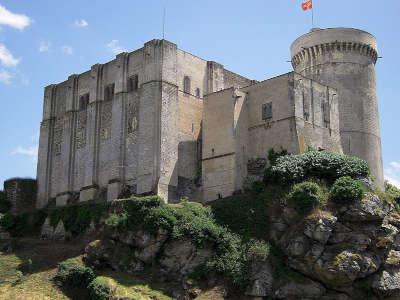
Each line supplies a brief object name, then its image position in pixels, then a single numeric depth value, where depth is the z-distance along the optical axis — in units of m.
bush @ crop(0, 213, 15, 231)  49.69
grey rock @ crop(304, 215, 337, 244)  37.50
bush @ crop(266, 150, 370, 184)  40.91
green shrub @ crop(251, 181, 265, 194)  42.50
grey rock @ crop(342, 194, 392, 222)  38.12
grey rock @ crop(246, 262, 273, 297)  36.06
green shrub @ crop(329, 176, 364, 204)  38.53
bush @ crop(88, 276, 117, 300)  36.31
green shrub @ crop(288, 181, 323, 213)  38.81
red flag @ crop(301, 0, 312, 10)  51.75
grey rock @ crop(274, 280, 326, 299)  36.09
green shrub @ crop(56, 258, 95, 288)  37.81
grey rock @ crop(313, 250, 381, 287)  36.25
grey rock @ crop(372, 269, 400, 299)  36.53
